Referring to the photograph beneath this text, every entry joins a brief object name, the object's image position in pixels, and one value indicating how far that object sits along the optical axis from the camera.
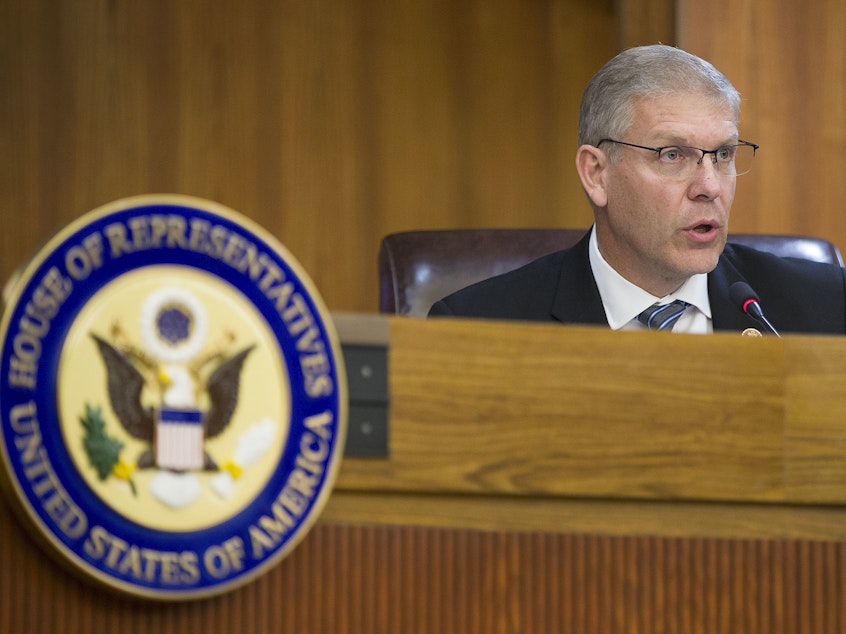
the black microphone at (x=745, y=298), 5.28
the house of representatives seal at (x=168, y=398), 3.75
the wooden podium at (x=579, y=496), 4.16
